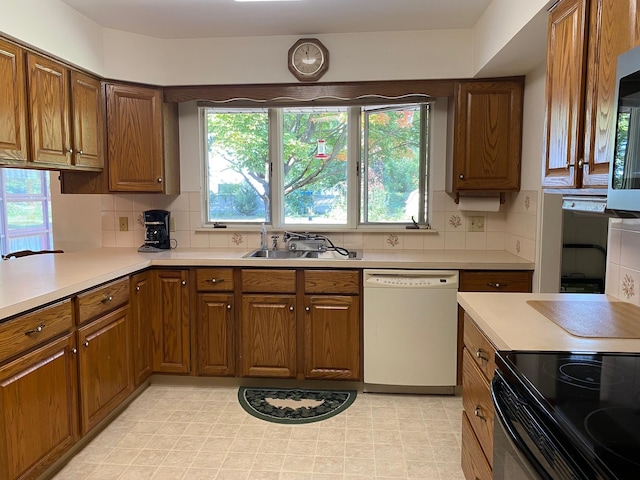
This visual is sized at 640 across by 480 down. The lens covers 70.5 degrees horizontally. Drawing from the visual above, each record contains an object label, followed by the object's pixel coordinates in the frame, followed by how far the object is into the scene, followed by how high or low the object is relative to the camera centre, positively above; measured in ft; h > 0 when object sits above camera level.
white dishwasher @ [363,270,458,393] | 9.23 -2.43
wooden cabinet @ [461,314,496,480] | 5.20 -2.43
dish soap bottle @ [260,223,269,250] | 10.93 -0.71
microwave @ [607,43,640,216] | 3.79 +0.60
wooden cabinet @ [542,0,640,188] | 4.57 +1.43
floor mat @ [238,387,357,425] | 8.71 -3.97
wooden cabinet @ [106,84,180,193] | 10.01 +1.56
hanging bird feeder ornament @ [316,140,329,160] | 11.21 +1.46
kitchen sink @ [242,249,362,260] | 10.69 -1.08
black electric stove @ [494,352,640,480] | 2.67 -1.42
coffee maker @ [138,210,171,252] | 10.62 -0.51
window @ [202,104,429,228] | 11.08 +1.08
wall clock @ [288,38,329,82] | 9.81 +3.26
